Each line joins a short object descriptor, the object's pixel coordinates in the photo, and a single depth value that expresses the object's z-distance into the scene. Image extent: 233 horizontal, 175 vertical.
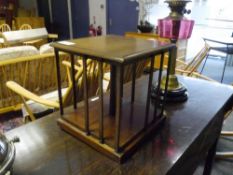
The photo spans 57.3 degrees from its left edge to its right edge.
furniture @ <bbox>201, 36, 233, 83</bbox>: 2.86
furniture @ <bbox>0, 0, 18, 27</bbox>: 5.91
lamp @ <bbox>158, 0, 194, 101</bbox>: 0.95
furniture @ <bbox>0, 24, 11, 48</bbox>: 4.99
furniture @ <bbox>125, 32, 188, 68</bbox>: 3.32
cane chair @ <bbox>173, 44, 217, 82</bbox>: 1.95
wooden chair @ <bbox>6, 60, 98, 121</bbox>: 1.26
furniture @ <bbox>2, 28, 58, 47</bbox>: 4.18
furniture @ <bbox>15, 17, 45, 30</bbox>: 5.74
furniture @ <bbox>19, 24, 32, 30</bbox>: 5.24
